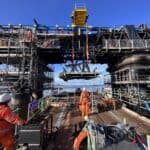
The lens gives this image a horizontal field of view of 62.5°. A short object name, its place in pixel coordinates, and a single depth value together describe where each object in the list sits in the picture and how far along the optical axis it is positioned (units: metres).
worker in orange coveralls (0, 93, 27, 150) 2.86
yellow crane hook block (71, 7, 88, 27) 15.57
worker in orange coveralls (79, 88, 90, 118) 7.10
